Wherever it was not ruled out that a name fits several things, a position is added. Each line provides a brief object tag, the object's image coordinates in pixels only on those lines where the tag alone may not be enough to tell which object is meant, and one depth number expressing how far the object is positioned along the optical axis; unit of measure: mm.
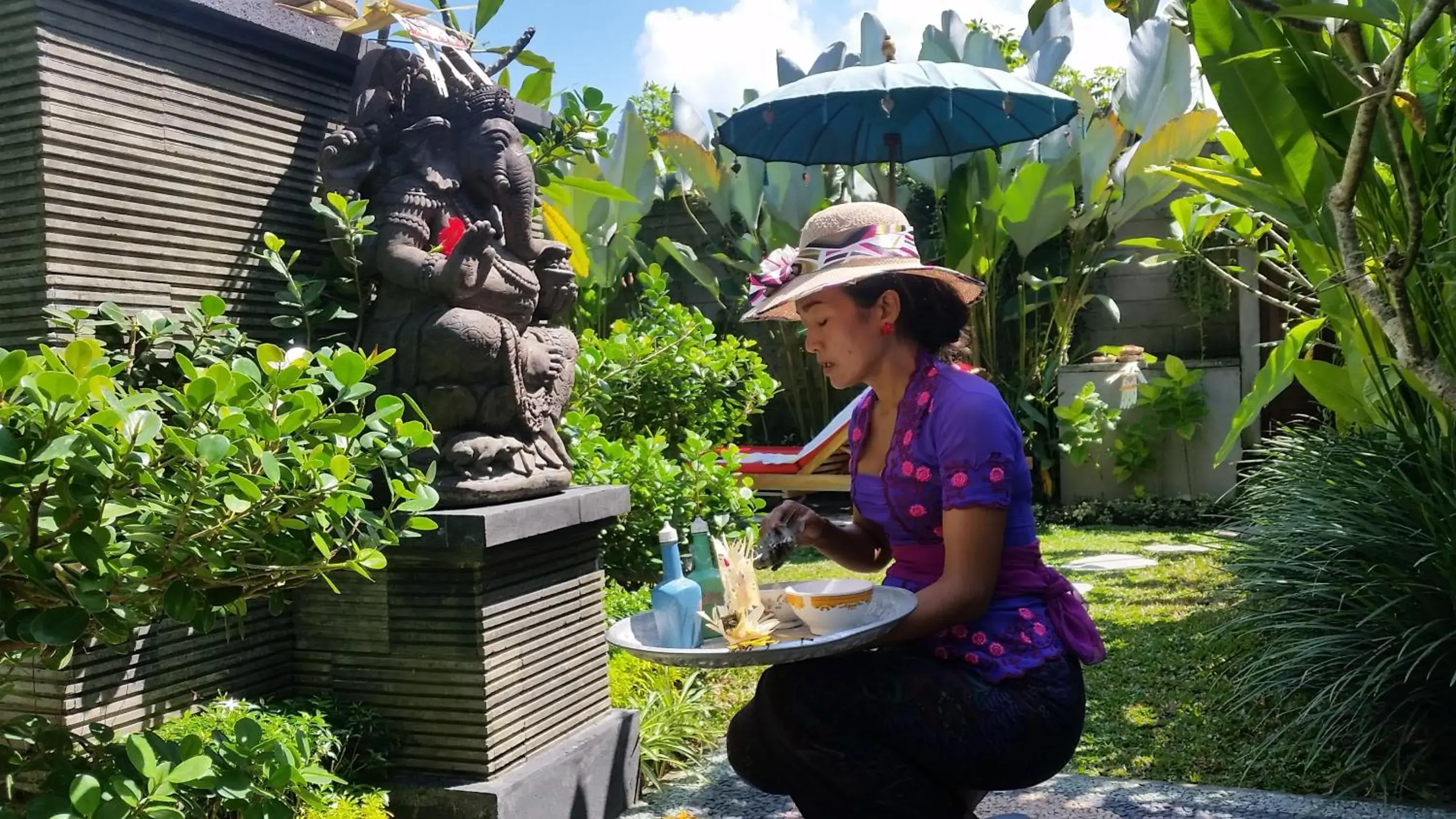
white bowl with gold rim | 2102
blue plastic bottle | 2152
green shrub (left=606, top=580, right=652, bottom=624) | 4137
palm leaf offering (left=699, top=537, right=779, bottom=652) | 2064
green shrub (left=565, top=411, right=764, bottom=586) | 4770
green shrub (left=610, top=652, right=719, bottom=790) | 3480
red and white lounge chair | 7695
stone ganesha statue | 2861
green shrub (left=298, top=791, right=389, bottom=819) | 2467
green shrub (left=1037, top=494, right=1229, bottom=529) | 7984
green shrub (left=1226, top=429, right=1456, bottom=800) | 3129
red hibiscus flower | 2979
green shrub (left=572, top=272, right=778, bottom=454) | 5715
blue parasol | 6637
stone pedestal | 2746
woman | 2037
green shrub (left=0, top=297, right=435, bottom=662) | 1360
